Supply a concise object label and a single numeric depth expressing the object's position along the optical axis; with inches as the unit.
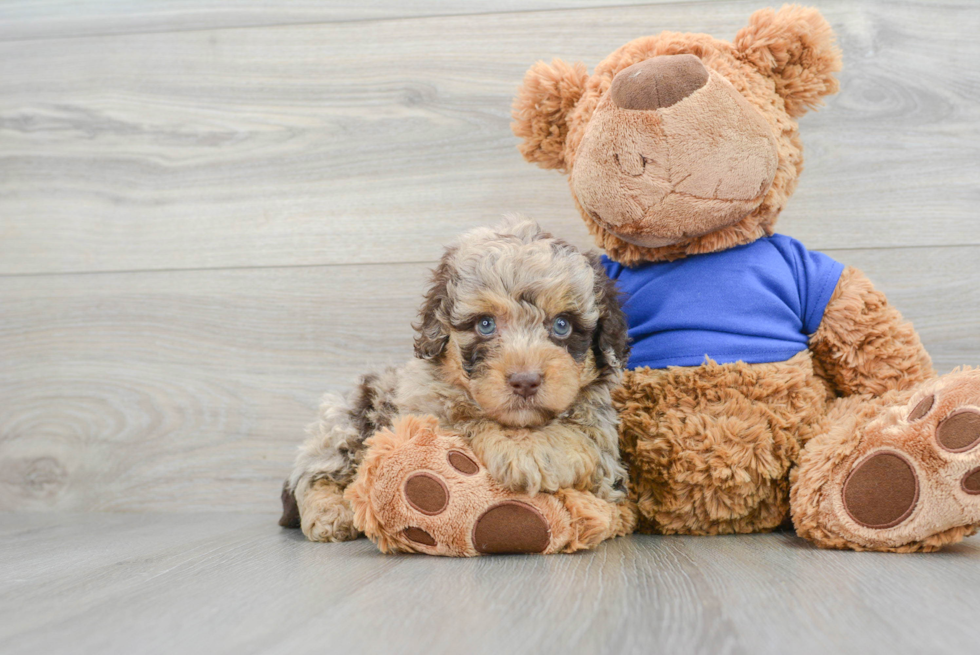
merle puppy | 41.1
